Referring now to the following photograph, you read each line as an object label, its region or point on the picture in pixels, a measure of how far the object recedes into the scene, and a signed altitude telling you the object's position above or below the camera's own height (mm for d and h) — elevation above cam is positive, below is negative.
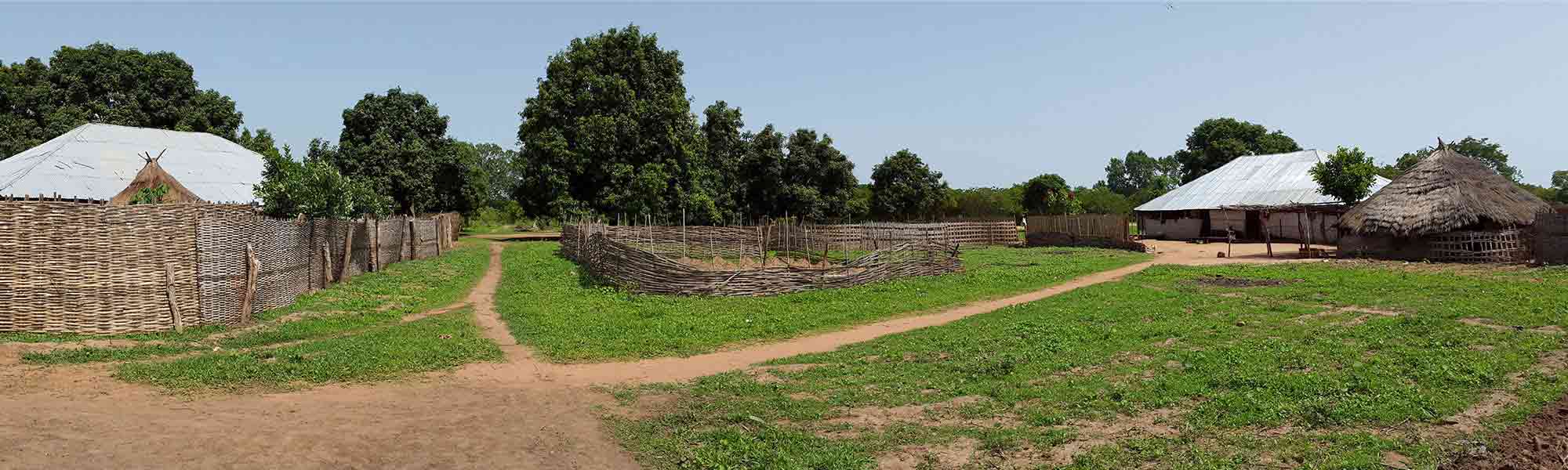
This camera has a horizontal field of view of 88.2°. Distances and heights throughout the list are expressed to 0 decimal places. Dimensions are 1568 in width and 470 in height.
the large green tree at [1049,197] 52812 +1594
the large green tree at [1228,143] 58250 +5488
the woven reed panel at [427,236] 28953 -253
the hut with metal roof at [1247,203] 35438 +699
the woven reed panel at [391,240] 23453 -325
